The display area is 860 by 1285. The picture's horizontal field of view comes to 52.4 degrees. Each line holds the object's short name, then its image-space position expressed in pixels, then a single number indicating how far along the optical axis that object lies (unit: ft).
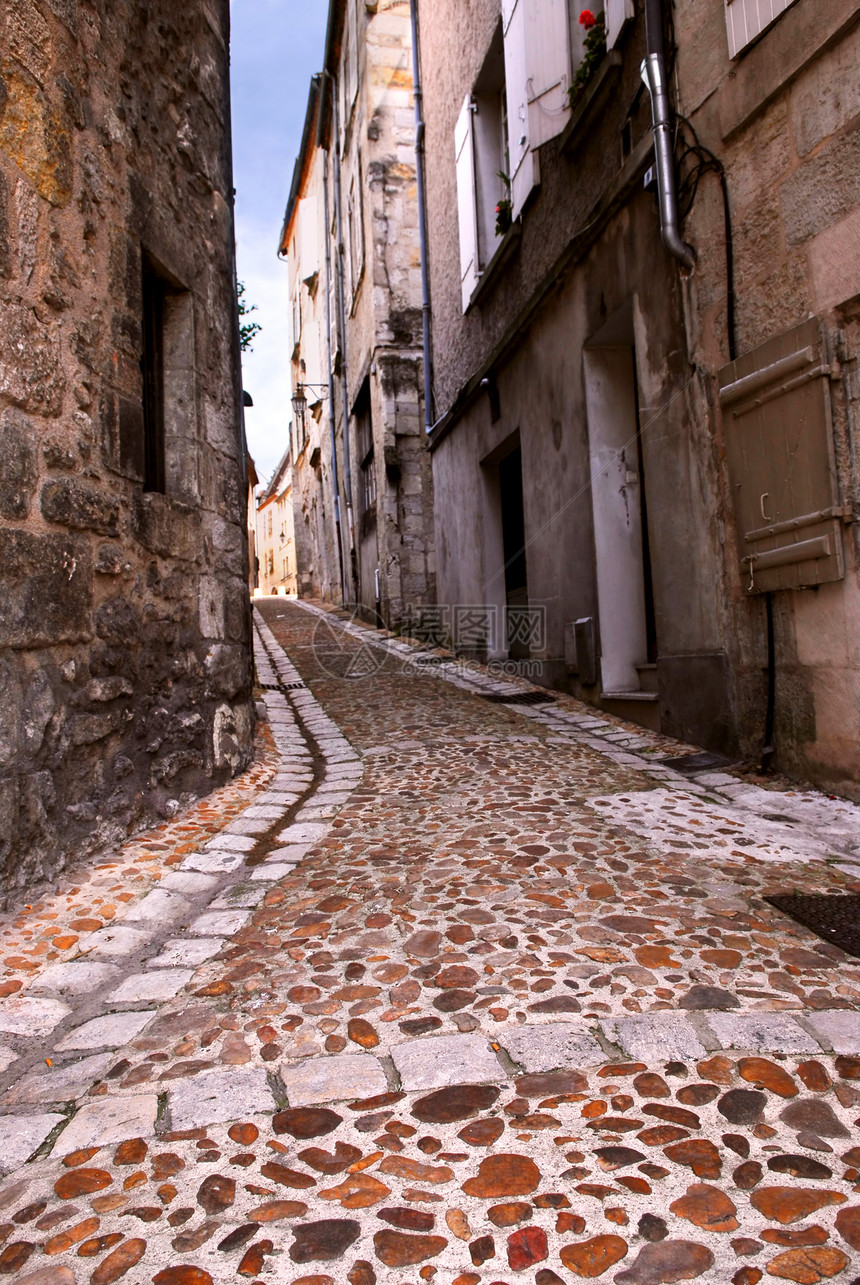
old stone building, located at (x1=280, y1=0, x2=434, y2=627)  42.09
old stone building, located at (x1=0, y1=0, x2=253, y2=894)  9.42
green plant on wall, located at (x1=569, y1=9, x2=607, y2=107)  19.33
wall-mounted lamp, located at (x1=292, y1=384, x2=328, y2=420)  83.76
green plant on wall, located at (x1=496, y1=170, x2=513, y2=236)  26.43
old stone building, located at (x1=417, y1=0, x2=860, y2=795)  12.57
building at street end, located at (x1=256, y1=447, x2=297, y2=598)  112.47
